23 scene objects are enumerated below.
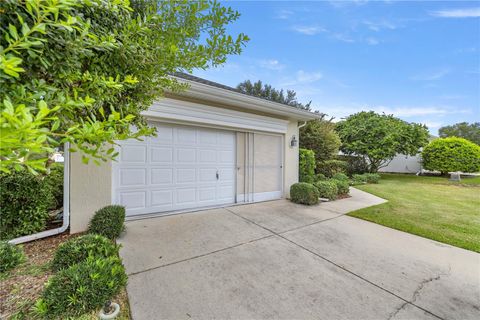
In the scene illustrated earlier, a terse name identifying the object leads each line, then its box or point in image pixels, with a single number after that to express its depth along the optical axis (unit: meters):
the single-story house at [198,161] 3.88
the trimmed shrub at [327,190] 6.67
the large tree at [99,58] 0.80
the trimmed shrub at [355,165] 13.76
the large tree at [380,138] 12.52
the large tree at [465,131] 28.27
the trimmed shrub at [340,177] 8.88
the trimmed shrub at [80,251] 2.25
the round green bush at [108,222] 3.28
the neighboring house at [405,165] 17.42
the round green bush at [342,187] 7.32
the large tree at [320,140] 10.14
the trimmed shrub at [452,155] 13.37
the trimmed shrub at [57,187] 4.23
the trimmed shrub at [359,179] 10.91
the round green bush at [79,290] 1.65
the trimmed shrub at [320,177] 8.75
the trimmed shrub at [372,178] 11.40
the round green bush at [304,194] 6.02
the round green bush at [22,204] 3.02
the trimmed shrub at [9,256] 2.31
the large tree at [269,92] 21.44
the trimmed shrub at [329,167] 10.05
